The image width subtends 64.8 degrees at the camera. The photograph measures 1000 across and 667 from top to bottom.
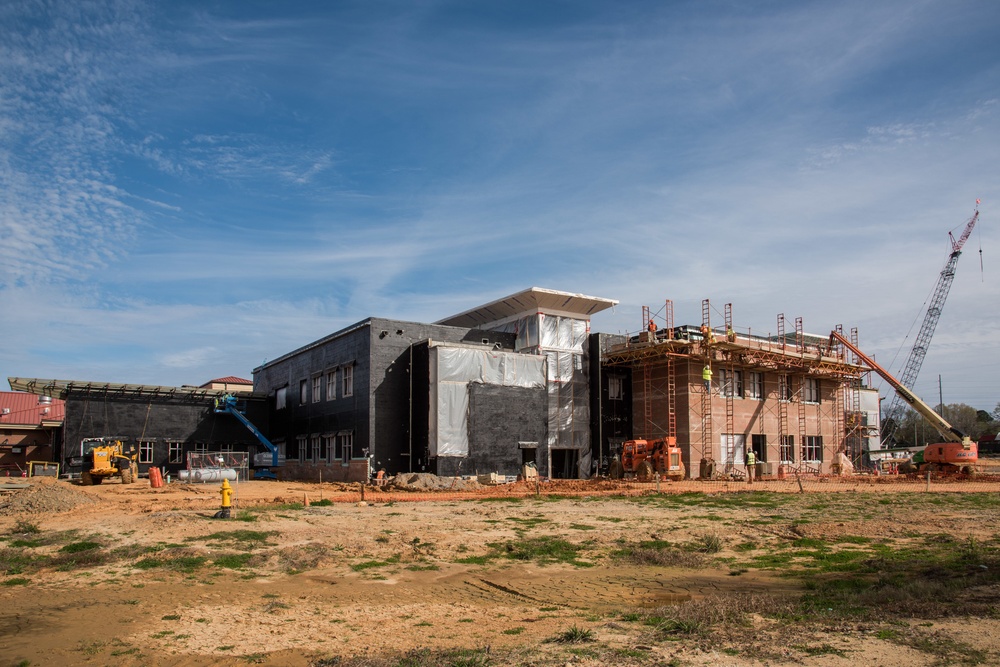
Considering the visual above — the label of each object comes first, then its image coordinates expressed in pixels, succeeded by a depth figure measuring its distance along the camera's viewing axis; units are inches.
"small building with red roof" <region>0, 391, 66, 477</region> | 2244.1
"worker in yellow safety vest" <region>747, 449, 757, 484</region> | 1567.2
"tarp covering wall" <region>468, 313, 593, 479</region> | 1729.8
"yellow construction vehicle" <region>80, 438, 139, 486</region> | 1491.1
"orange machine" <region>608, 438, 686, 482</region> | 1560.0
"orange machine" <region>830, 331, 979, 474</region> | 1871.3
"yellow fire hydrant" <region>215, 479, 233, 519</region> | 743.1
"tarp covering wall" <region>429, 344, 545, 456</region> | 1496.1
